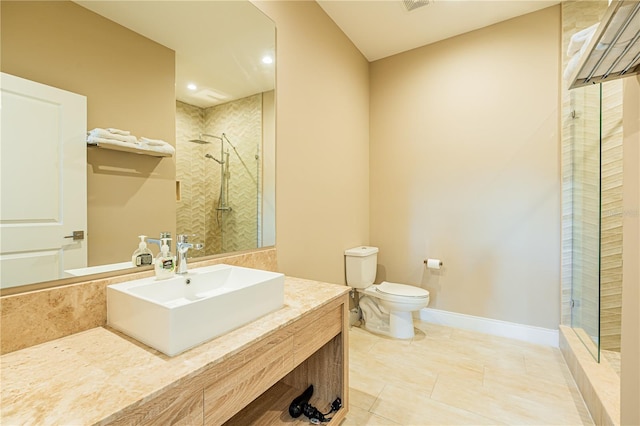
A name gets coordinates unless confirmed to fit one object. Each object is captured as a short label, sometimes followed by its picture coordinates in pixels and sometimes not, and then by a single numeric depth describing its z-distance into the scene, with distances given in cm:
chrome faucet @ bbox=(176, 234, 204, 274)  120
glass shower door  190
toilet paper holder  265
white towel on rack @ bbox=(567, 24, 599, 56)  114
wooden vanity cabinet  71
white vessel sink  80
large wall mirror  94
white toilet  235
